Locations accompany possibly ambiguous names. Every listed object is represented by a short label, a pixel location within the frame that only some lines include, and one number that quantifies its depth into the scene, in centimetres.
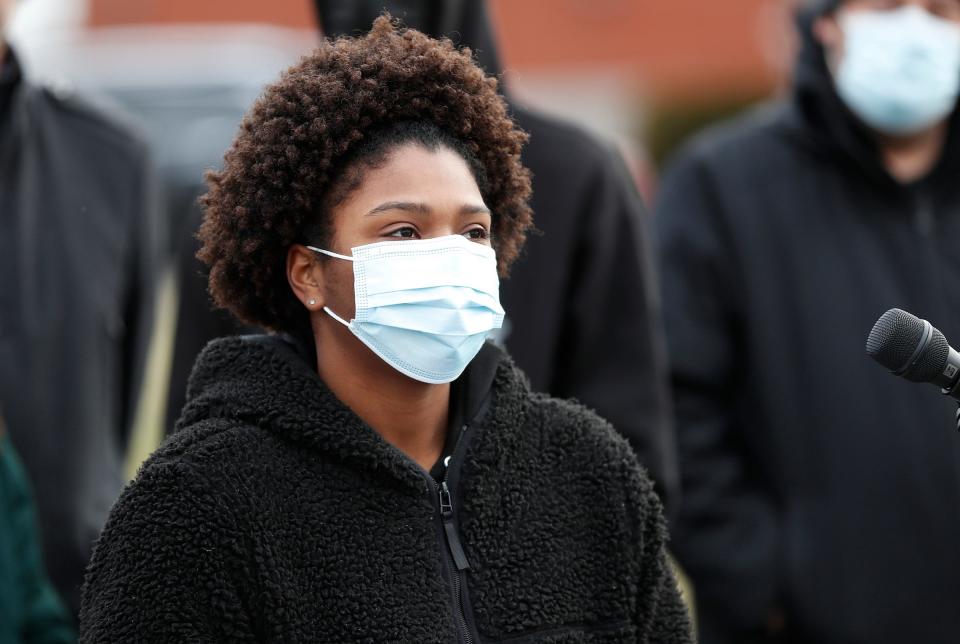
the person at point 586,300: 850
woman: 529
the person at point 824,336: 948
